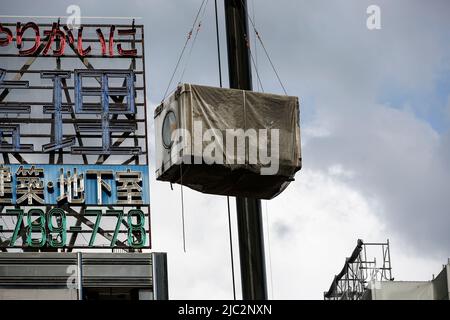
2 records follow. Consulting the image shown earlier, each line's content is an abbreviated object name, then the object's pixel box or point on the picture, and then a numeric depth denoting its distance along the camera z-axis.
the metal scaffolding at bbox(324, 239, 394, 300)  57.84
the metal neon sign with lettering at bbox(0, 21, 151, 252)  62.91
